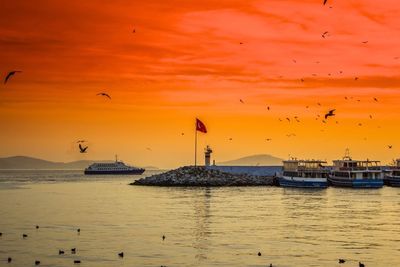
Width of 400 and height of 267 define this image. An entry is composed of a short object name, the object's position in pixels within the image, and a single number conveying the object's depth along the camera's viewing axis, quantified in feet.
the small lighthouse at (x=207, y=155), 515.09
